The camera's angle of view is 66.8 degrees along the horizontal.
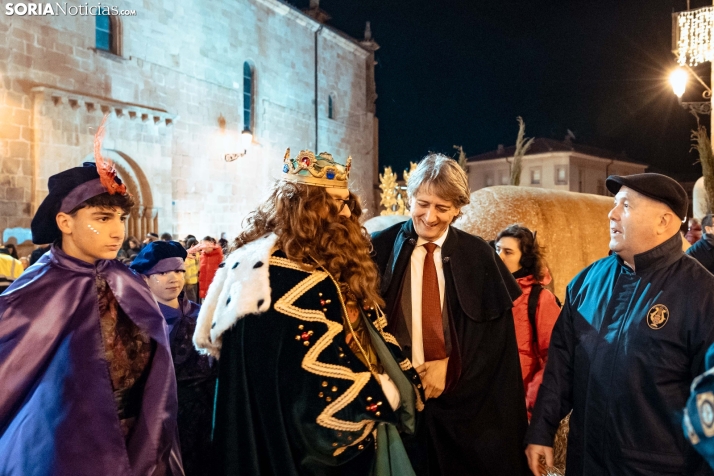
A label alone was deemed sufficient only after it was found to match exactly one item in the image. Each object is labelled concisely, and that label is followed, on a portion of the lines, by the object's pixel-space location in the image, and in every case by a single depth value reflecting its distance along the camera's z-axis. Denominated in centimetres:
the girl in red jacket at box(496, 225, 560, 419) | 361
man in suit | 277
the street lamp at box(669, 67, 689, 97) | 1099
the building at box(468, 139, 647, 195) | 3762
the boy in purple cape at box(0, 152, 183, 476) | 207
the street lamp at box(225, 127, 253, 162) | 1806
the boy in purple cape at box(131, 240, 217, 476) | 300
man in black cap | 210
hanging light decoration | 1097
